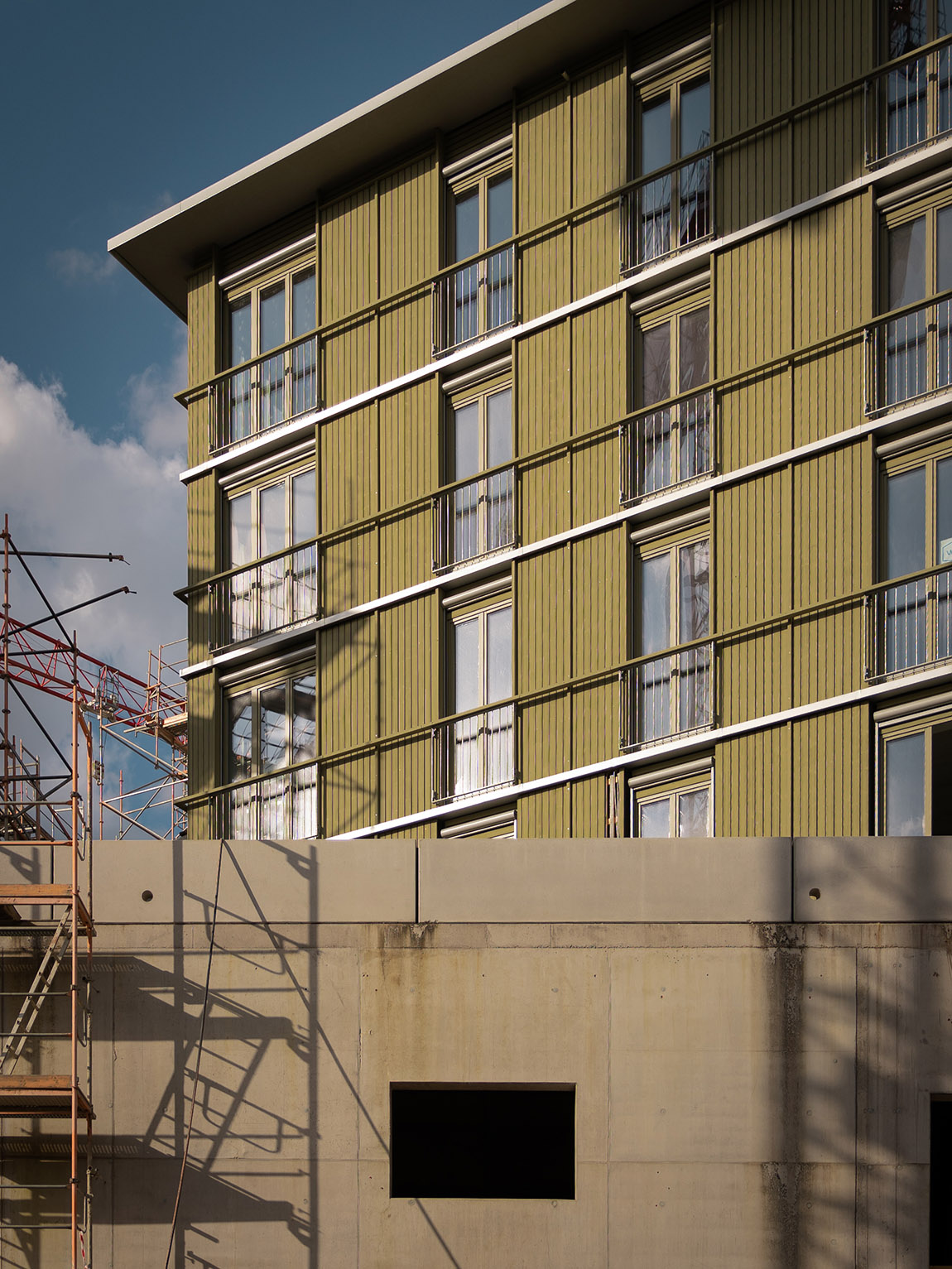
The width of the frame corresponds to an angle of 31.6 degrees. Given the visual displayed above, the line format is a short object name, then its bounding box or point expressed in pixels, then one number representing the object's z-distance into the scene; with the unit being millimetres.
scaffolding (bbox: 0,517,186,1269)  16578
